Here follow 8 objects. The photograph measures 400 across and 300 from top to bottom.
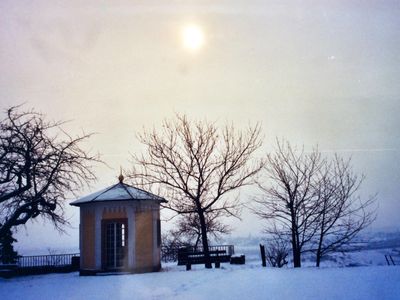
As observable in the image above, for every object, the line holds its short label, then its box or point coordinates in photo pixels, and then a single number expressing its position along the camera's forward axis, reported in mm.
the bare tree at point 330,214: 21734
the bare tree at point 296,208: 21016
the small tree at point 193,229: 41441
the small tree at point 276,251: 34594
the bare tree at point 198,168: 20469
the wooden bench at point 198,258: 18984
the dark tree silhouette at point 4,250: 15265
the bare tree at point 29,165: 12688
